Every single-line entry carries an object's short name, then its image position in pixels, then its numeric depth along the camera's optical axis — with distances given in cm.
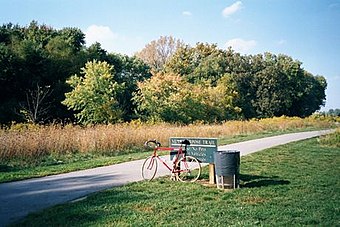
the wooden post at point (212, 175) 1011
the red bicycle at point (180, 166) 1053
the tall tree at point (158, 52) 6391
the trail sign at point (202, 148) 1052
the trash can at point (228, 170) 935
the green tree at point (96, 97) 2858
